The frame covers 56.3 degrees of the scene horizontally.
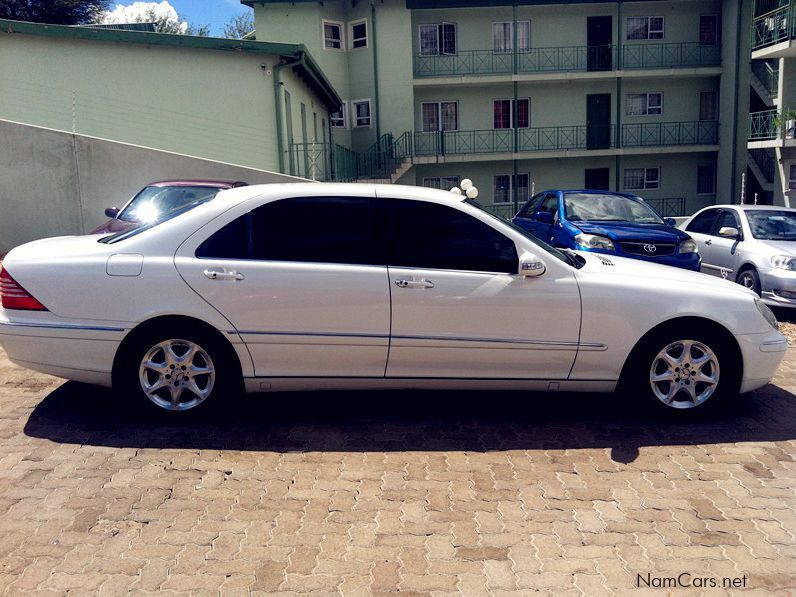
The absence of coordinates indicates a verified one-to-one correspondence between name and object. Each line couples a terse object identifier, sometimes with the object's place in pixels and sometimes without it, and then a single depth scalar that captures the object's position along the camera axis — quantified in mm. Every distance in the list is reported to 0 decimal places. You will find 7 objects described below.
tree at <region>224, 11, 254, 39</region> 55719
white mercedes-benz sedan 4867
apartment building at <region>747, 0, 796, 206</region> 25984
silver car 9414
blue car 9984
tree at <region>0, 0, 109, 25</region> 33938
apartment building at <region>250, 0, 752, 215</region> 29266
